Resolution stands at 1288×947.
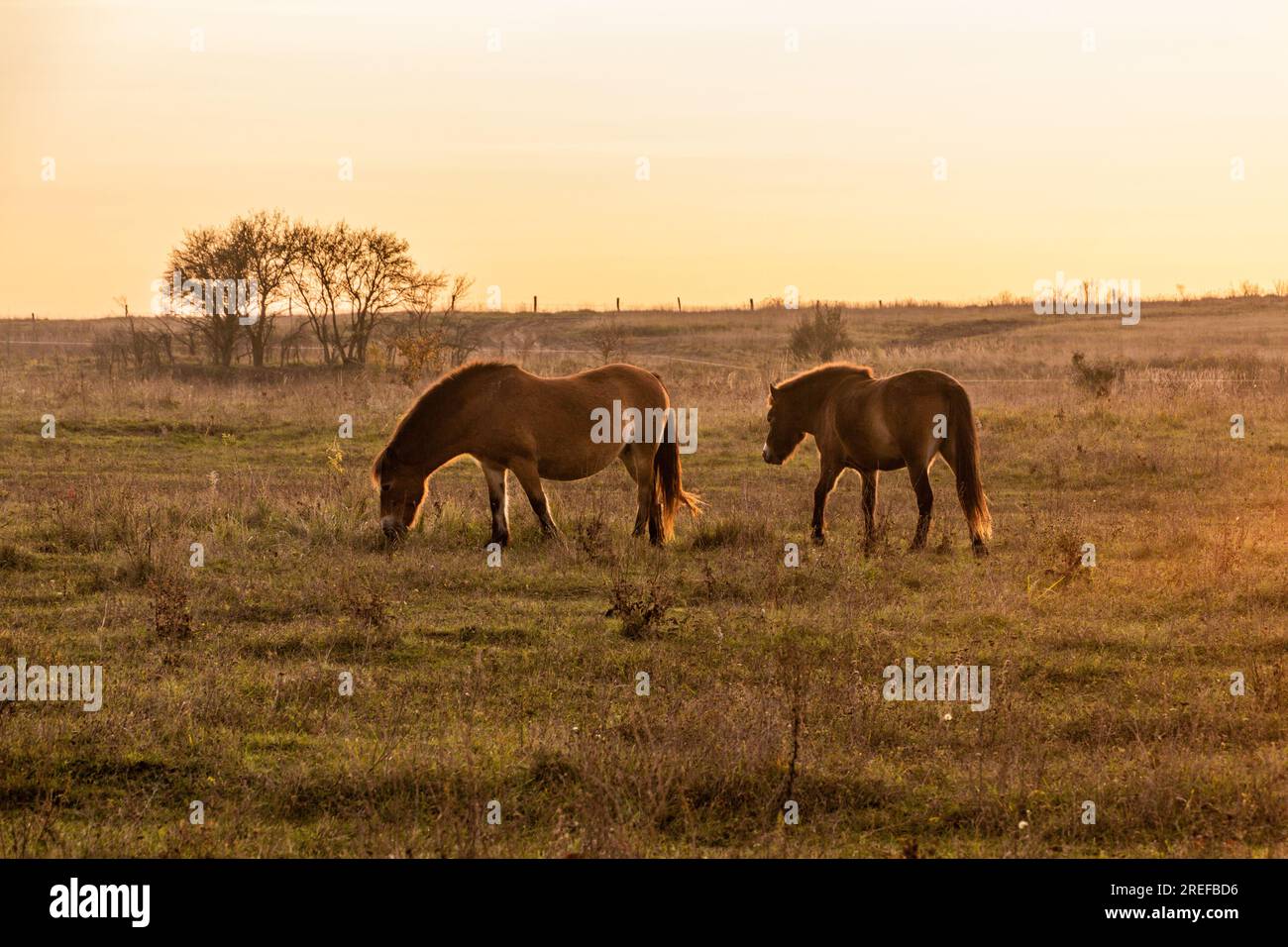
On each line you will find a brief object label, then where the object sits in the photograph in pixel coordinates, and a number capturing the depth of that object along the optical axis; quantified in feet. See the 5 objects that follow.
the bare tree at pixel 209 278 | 132.67
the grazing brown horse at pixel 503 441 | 38.29
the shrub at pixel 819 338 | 148.56
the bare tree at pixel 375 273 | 139.33
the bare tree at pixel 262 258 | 135.85
